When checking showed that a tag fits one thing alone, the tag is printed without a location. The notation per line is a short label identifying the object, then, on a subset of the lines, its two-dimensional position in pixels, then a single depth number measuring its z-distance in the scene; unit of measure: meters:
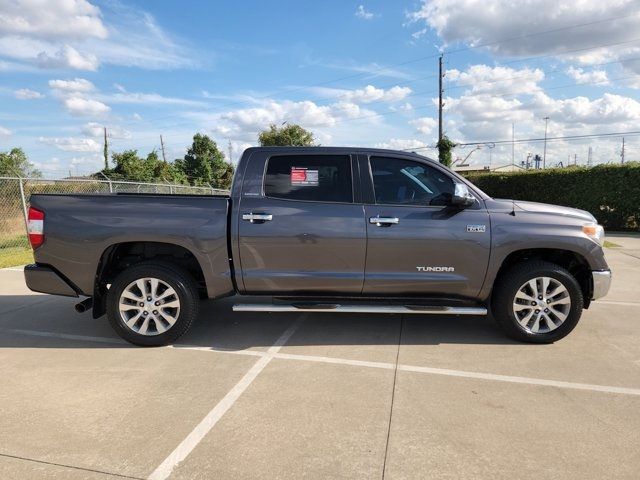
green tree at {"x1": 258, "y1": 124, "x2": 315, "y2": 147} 43.31
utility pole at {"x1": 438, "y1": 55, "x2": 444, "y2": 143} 33.97
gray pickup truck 4.52
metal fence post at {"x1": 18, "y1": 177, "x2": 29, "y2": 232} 10.70
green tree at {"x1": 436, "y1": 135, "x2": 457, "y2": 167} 33.12
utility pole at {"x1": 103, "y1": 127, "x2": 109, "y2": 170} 45.96
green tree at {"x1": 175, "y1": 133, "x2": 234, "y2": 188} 50.34
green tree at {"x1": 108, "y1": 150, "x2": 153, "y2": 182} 37.69
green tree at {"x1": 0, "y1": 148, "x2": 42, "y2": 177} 31.56
